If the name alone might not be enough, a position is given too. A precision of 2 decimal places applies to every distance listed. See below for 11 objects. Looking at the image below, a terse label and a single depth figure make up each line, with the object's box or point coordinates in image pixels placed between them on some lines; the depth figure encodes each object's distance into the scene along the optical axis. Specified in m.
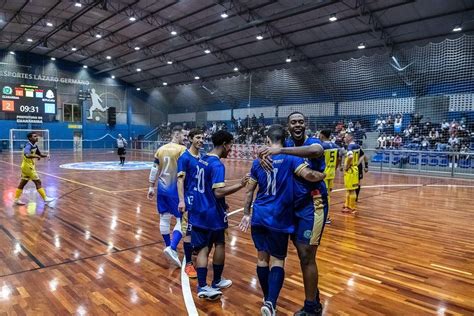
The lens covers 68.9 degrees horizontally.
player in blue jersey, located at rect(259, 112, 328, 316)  2.68
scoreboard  22.19
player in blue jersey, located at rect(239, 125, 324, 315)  2.70
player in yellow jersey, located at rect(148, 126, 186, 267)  4.35
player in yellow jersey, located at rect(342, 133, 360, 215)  7.05
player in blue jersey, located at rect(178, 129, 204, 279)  3.56
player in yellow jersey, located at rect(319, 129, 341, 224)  5.42
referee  16.57
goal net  29.04
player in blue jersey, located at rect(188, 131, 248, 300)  3.16
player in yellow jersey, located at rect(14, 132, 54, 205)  7.30
